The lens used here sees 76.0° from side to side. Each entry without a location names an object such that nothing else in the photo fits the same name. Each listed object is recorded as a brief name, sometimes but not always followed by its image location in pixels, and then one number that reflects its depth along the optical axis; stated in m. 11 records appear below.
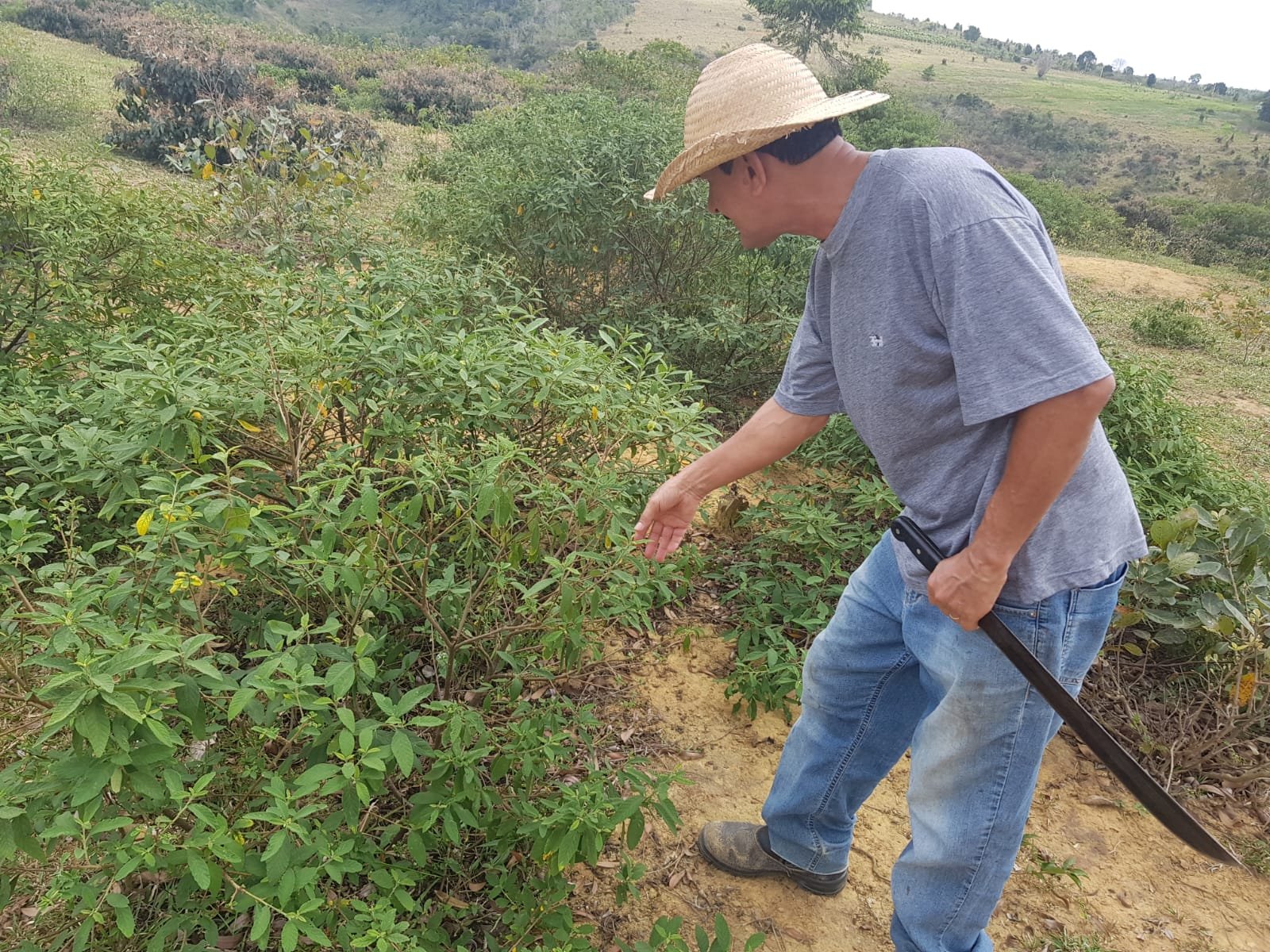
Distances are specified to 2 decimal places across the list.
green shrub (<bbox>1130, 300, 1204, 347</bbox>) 8.95
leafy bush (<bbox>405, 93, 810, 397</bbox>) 4.89
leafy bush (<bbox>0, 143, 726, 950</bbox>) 1.42
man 1.26
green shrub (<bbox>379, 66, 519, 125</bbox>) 17.52
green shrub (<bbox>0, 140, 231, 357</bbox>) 3.20
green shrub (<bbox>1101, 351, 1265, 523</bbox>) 3.60
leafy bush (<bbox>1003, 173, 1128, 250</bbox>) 16.61
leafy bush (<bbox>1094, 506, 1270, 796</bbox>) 2.82
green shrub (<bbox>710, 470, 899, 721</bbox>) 2.85
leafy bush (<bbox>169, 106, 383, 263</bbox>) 4.76
